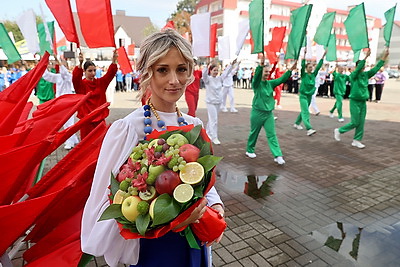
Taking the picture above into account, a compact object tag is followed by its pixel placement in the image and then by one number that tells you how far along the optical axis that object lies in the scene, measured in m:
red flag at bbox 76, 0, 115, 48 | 3.65
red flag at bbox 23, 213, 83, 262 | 1.74
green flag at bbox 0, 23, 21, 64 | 6.18
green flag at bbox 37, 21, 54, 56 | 8.16
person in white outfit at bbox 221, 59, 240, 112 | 13.26
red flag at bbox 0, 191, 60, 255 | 1.37
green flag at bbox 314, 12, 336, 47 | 7.85
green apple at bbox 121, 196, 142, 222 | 1.29
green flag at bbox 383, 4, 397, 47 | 7.09
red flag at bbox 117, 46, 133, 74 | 8.24
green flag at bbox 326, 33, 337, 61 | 9.34
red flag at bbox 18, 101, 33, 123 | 2.18
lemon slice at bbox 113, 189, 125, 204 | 1.37
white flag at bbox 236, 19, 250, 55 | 7.57
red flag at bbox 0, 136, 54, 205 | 1.40
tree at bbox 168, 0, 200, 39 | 53.65
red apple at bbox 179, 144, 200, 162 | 1.32
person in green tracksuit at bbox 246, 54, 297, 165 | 6.20
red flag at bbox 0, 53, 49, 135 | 1.74
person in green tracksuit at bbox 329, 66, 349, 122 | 11.29
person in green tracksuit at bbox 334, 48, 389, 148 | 7.50
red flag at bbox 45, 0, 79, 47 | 3.60
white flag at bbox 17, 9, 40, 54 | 6.30
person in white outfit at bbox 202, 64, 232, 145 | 8.20
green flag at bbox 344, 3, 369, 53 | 6.92
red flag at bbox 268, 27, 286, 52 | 8.33
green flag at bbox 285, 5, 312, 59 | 5.69
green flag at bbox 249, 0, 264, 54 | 5.64
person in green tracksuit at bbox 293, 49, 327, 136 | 9.26
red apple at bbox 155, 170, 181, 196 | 1.28
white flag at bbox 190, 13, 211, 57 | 7.23
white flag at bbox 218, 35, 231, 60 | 9.88
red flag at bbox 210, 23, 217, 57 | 8.77
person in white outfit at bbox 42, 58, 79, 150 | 7.52
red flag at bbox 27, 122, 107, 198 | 1.73
